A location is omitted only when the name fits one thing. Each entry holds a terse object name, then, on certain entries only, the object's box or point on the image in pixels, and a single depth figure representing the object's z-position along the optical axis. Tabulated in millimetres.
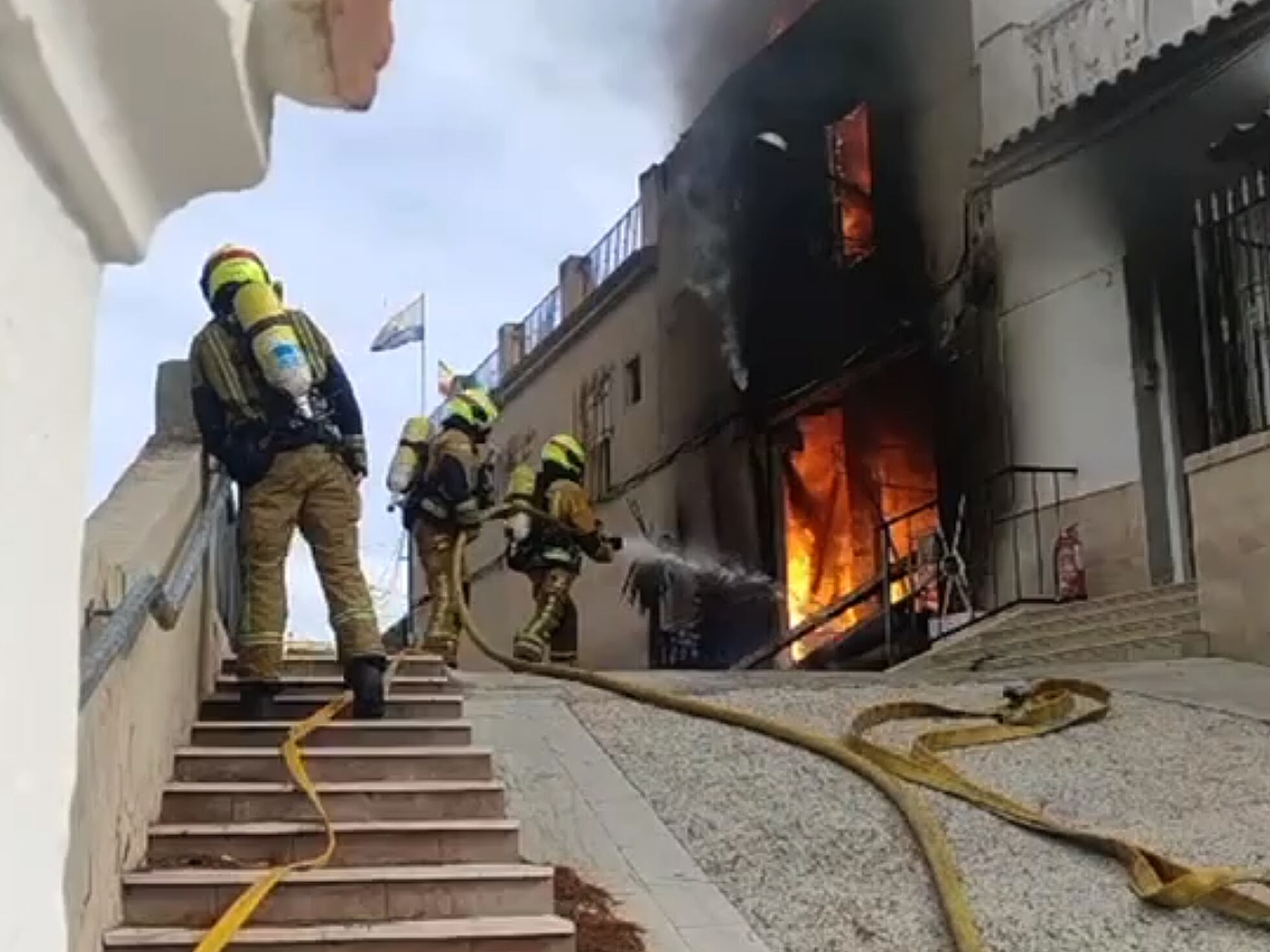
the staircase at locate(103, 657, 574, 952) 4434
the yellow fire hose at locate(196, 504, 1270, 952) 4762
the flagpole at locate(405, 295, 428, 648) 21438
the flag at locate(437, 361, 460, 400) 28406
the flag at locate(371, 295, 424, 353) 32594
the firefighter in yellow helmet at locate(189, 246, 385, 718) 6398
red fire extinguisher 12711
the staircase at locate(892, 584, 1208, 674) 9914
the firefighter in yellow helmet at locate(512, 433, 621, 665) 11438
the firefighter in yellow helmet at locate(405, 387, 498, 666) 10461
